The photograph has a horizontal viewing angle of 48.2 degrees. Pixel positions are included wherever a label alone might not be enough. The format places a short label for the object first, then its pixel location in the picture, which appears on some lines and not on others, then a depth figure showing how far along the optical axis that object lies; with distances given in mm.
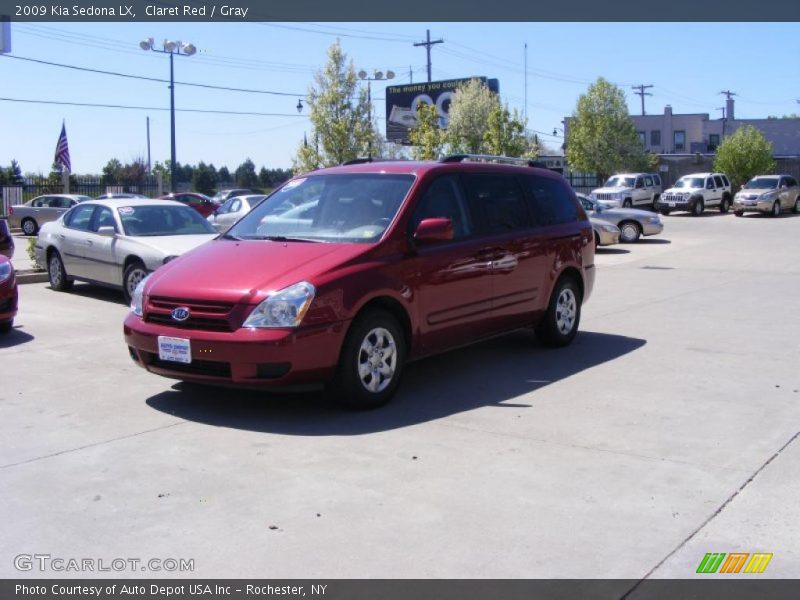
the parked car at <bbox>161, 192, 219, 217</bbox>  33694
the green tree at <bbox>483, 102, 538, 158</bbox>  35031
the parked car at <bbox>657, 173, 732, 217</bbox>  40750
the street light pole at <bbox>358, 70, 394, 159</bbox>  30719
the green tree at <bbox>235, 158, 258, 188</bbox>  98088
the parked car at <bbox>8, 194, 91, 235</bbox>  32125
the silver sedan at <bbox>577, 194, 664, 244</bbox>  25594
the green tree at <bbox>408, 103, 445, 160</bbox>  34688
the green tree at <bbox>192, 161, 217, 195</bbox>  80875
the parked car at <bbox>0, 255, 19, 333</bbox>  9609
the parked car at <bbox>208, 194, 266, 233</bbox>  21156
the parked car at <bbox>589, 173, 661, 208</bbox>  40562
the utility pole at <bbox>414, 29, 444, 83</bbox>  52375
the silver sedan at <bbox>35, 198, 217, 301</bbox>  11852
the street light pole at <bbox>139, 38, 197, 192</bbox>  34781
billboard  52469
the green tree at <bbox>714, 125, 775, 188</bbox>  51594
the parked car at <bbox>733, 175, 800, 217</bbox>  39094
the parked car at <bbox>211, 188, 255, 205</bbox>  42688
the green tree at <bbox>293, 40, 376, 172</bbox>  30062
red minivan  6250
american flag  36219
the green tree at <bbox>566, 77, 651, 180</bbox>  53594
